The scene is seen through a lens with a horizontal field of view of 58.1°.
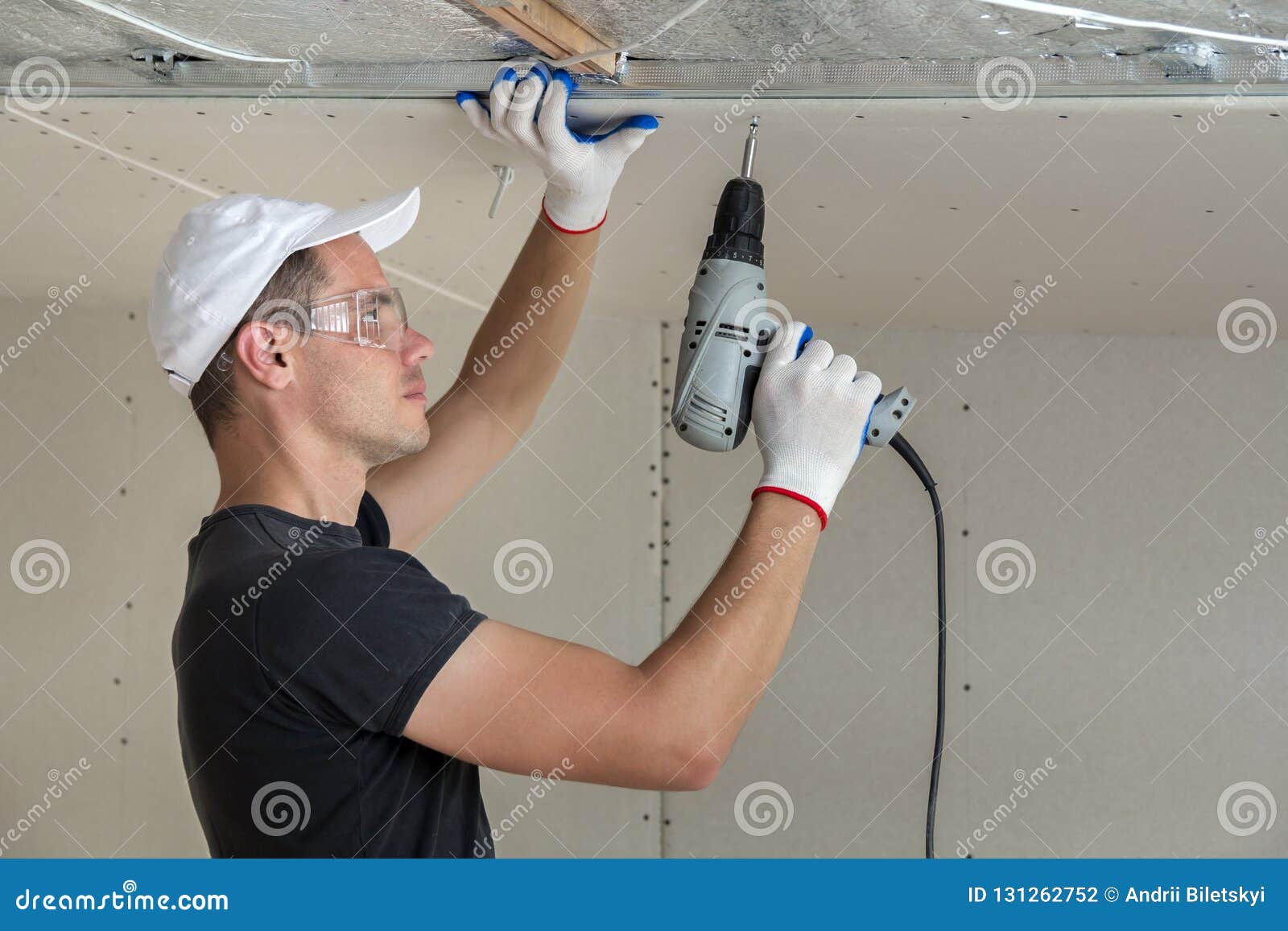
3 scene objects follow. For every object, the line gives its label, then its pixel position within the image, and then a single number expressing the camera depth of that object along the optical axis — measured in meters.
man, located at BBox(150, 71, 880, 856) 0.97
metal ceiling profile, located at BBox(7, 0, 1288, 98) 0.94
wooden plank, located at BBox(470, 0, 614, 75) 0.95
